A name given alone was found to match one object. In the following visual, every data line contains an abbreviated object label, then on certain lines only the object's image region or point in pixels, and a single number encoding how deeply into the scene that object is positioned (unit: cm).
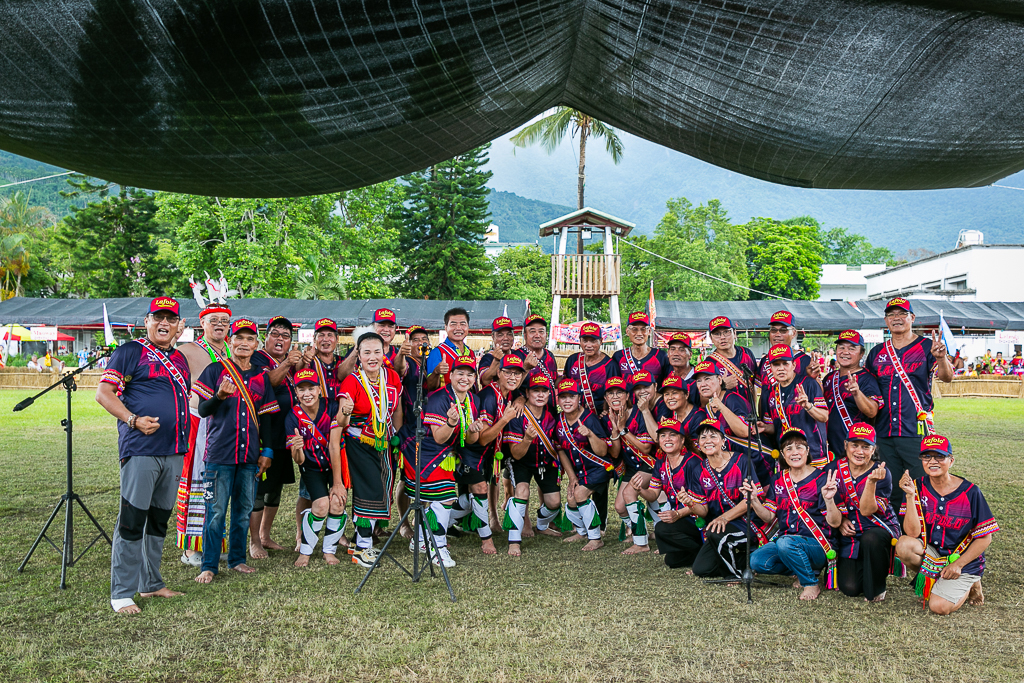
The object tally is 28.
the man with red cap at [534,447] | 675
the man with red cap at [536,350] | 715
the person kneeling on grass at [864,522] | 507
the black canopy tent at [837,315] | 3030
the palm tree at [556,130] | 2808
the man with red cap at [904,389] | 616
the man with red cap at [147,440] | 472
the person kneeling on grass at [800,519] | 530
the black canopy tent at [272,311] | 3052
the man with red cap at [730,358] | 674
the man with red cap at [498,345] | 706
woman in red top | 592
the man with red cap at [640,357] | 703
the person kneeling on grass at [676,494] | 599
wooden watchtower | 2611
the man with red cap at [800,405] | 623
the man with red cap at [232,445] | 548
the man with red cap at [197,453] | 575
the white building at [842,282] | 6806
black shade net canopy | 281
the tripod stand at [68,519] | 517
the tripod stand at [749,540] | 512
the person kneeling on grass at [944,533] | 479
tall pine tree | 4538
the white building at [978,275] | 4181
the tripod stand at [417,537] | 527
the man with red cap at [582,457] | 673
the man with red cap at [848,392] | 638
